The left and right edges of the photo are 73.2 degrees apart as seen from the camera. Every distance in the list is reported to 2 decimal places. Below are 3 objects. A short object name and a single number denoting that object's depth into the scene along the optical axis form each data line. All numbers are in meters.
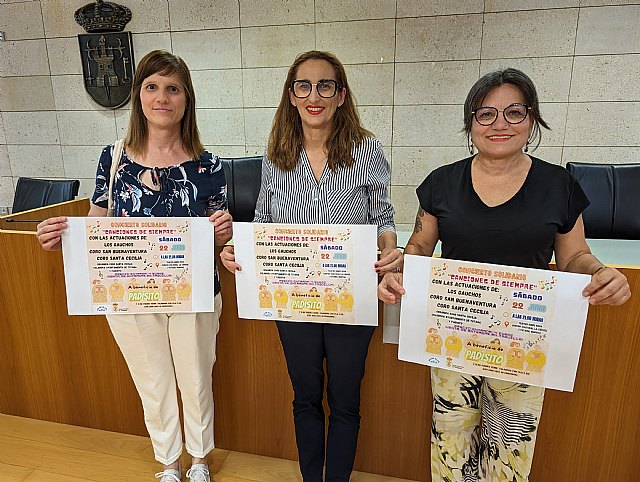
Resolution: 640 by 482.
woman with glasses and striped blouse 1.27
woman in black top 1.06
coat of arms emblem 3.59
